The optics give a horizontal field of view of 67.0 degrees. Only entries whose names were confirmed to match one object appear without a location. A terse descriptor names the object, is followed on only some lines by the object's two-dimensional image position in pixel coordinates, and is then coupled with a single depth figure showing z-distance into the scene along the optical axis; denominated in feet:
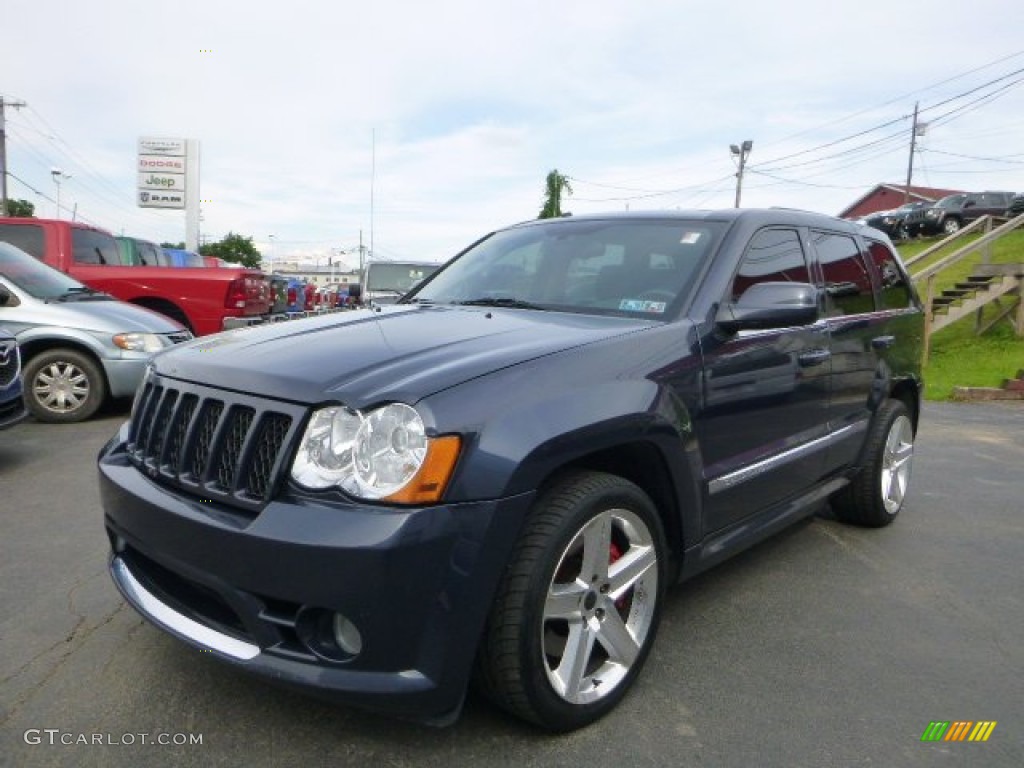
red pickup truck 29.40
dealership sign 76.48
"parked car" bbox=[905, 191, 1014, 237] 93.45
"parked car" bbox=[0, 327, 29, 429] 17.46
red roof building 191.83
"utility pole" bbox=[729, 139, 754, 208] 99.96
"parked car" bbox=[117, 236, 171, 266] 42.93
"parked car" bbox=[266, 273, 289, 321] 38.34
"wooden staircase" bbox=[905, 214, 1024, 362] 43.83
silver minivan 22.44
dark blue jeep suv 6.40
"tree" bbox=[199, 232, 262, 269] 268.00
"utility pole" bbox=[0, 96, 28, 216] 102.12
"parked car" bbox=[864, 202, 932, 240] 94.89
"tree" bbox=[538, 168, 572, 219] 94.94
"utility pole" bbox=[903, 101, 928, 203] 165.47
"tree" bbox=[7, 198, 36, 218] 200.53
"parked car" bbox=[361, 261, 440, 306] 45.21
